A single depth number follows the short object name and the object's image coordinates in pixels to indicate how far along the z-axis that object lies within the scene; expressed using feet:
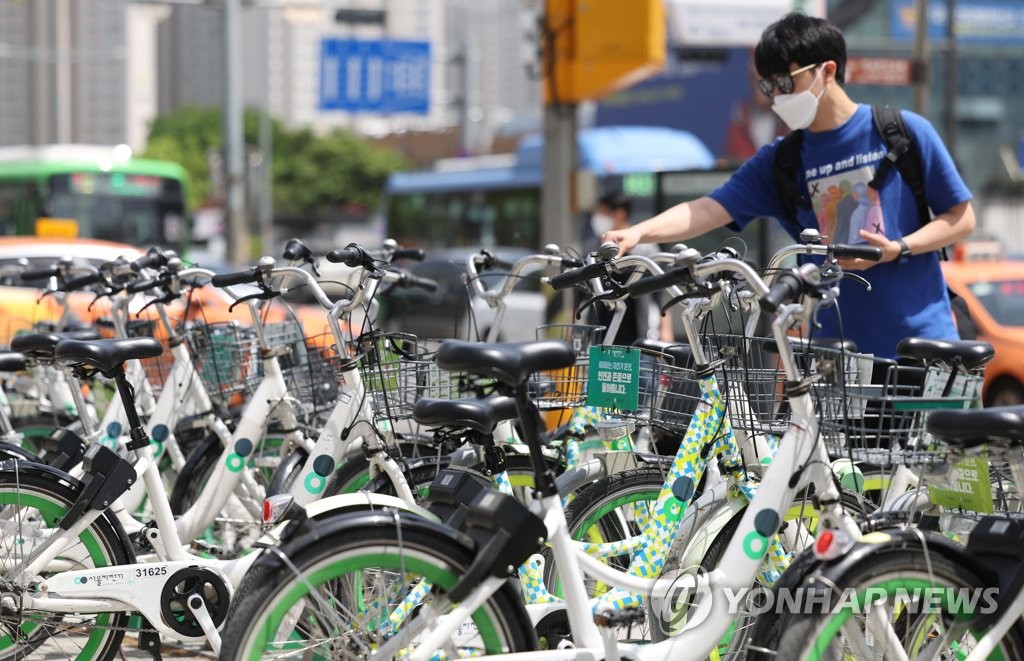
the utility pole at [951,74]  80.89
